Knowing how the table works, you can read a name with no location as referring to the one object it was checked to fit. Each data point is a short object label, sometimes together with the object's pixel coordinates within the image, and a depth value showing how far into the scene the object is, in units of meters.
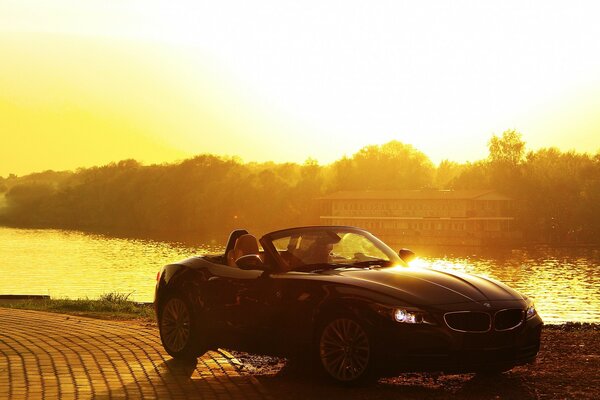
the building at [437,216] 132.50
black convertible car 7.69
